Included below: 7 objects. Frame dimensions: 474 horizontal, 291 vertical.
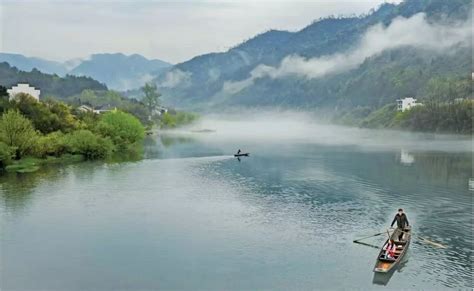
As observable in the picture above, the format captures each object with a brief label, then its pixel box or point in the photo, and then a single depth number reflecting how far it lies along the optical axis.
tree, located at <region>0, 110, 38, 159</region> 50.53
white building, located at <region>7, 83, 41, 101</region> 90.25
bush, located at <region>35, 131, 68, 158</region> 54.88
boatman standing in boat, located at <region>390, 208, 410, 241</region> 27.81
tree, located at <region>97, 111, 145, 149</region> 69.69
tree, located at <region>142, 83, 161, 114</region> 163.52
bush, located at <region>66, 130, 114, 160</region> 59.75
